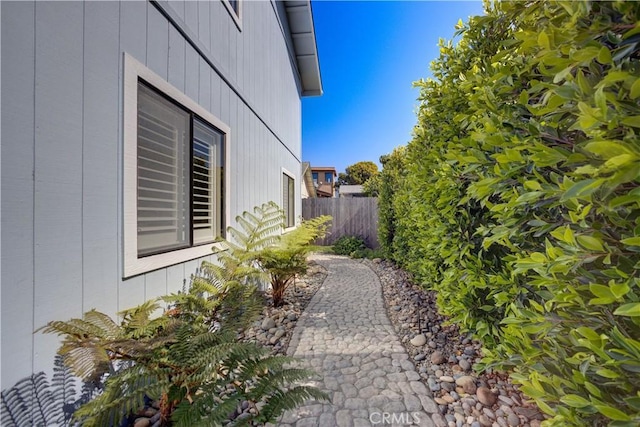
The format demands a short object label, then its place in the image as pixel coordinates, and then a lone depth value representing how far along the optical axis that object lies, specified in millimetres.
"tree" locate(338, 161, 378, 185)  31500
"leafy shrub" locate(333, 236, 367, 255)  8638
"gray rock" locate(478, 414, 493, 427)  1653
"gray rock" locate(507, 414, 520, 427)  1620
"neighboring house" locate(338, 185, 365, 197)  27725
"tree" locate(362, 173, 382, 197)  11287
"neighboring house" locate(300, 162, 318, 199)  12092
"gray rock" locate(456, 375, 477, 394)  1939
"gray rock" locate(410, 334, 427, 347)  2631
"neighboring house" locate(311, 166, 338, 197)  32688
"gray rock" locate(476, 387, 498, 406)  1800
